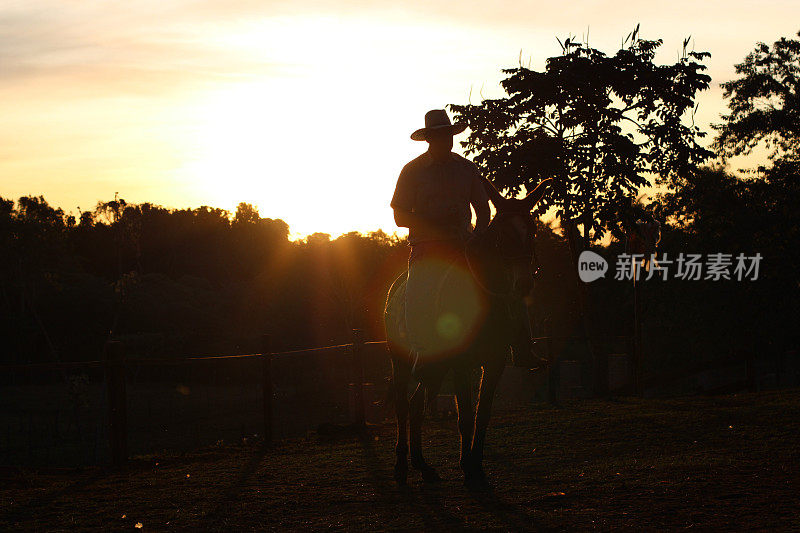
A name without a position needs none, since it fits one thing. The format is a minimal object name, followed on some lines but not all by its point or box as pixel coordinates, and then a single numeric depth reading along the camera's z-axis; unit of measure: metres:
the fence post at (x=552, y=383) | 18.73
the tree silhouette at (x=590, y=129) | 20.50
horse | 6.57
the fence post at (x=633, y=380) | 22.53
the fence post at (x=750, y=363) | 26.18
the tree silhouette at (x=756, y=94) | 31.17
